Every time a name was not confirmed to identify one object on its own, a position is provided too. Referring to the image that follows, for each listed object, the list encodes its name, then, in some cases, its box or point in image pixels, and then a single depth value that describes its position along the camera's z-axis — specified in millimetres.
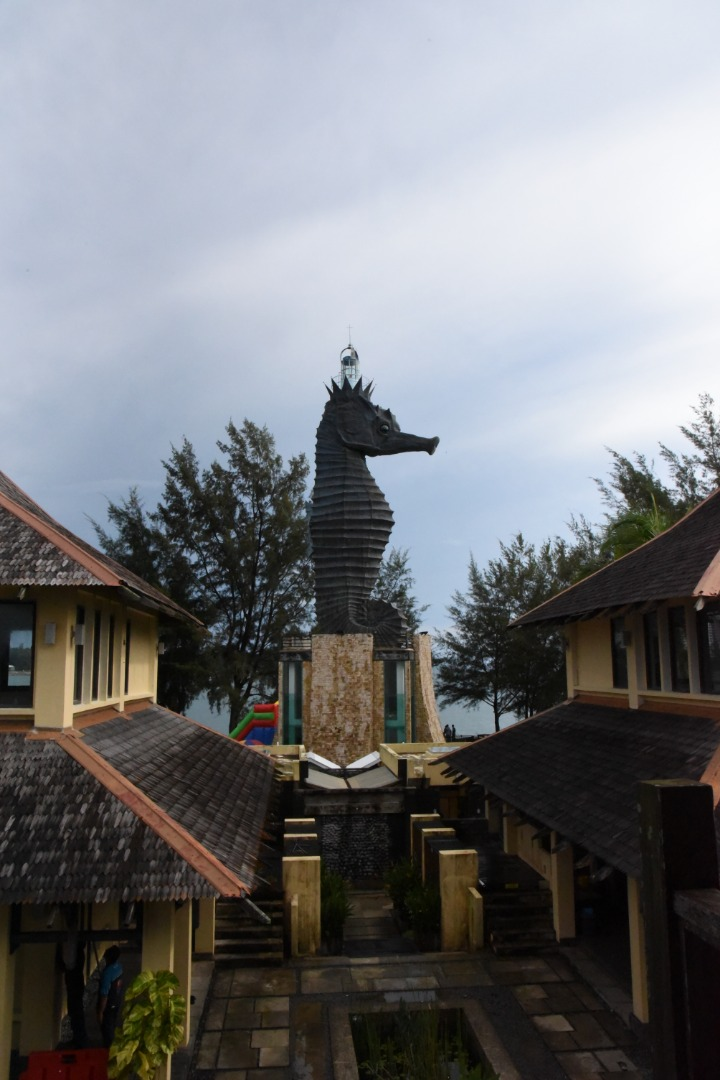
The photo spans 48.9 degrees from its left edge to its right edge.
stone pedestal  22297
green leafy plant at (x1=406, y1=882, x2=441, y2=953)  11781
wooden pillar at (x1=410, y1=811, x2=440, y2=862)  15258
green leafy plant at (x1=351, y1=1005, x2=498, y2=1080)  7844
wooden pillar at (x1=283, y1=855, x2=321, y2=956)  11773
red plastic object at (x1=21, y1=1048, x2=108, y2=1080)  6914
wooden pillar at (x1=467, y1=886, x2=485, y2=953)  11609
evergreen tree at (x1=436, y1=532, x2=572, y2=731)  33312
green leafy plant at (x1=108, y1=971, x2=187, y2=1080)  6641
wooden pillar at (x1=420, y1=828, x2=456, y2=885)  13594
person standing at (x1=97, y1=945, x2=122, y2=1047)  8398
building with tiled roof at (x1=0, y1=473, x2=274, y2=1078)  6633
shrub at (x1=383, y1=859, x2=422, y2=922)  13633
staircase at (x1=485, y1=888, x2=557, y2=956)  11289
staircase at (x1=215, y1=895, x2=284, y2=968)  11266
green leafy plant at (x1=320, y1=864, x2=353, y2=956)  12125
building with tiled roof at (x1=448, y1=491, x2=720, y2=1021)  8539
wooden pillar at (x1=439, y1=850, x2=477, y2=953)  11625
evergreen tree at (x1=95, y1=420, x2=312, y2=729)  34906
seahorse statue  23984
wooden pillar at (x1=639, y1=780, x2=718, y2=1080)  2725
